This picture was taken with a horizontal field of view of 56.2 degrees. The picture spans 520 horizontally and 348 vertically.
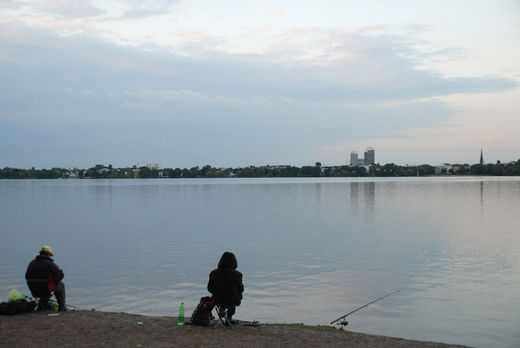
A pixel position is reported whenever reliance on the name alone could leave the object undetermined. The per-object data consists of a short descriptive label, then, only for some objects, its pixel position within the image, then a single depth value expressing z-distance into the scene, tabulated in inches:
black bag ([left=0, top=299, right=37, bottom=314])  424.8
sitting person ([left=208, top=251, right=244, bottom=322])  398.6
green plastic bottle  404.1
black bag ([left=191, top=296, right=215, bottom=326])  402.6
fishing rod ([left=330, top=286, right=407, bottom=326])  457.4
